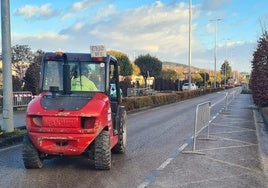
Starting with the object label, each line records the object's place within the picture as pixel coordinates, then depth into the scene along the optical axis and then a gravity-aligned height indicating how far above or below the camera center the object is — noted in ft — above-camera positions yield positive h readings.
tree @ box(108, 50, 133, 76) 143.22 +9.77
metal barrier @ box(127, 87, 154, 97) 92.07 -2.91
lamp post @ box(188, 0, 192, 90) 101.06 +10.27
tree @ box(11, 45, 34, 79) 79.71 +7.68
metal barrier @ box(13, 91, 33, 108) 56.60 -2.97
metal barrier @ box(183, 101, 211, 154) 23.49 -3.09
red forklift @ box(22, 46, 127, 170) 16.61 -1.75
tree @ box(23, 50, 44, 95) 65.46 +1.70
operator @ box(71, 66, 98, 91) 18.88 +0.05
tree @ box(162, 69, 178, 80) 213.36 +7.52
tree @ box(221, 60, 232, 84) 313.44 +13.56
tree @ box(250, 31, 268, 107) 53.93 +2.40
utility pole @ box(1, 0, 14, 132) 27.10 +1.51
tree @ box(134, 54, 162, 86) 158.29 +10.79
